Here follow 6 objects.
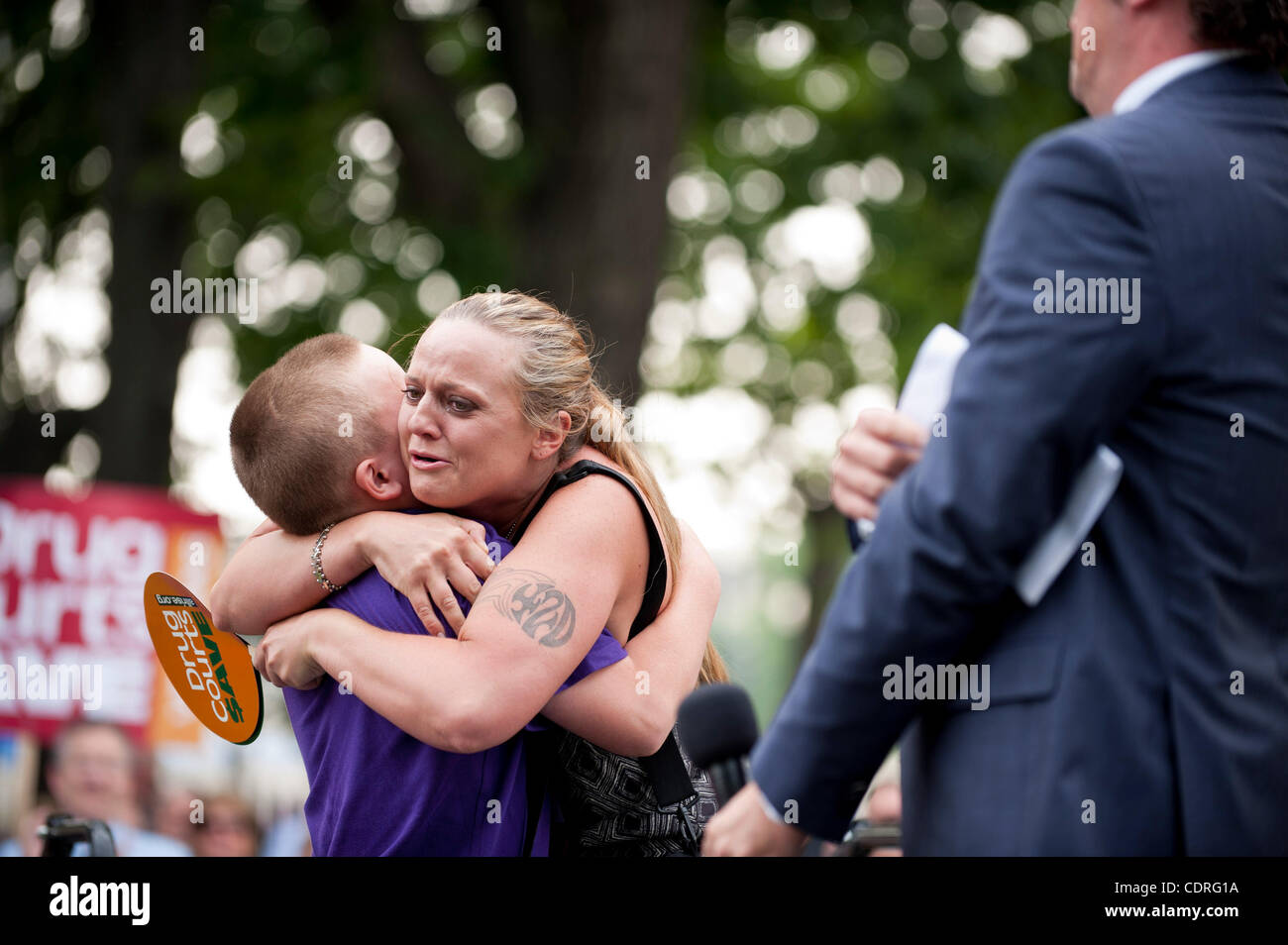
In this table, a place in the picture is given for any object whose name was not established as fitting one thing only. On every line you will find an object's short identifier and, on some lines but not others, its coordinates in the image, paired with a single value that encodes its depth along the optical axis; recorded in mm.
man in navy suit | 1701
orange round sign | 2500
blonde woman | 2084
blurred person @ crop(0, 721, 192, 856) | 6746
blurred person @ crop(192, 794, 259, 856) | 8219
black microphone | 1982
